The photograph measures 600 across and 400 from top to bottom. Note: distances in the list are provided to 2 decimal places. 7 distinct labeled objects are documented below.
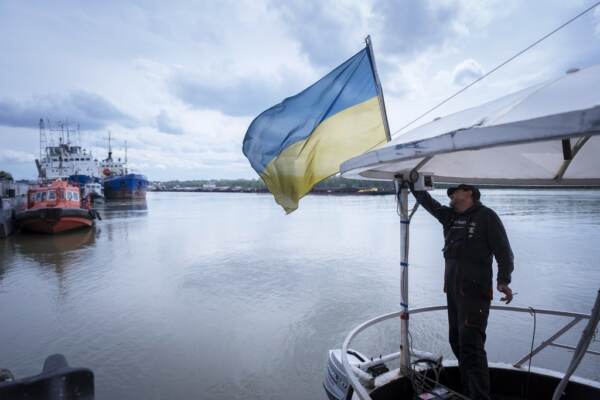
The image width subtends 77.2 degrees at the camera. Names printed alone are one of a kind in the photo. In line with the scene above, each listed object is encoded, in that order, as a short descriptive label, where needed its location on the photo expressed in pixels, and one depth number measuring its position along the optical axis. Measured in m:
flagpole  4.50
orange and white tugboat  23.69
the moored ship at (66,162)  63.91
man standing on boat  3.41
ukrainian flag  4.61
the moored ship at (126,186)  65.44
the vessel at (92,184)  59.23
